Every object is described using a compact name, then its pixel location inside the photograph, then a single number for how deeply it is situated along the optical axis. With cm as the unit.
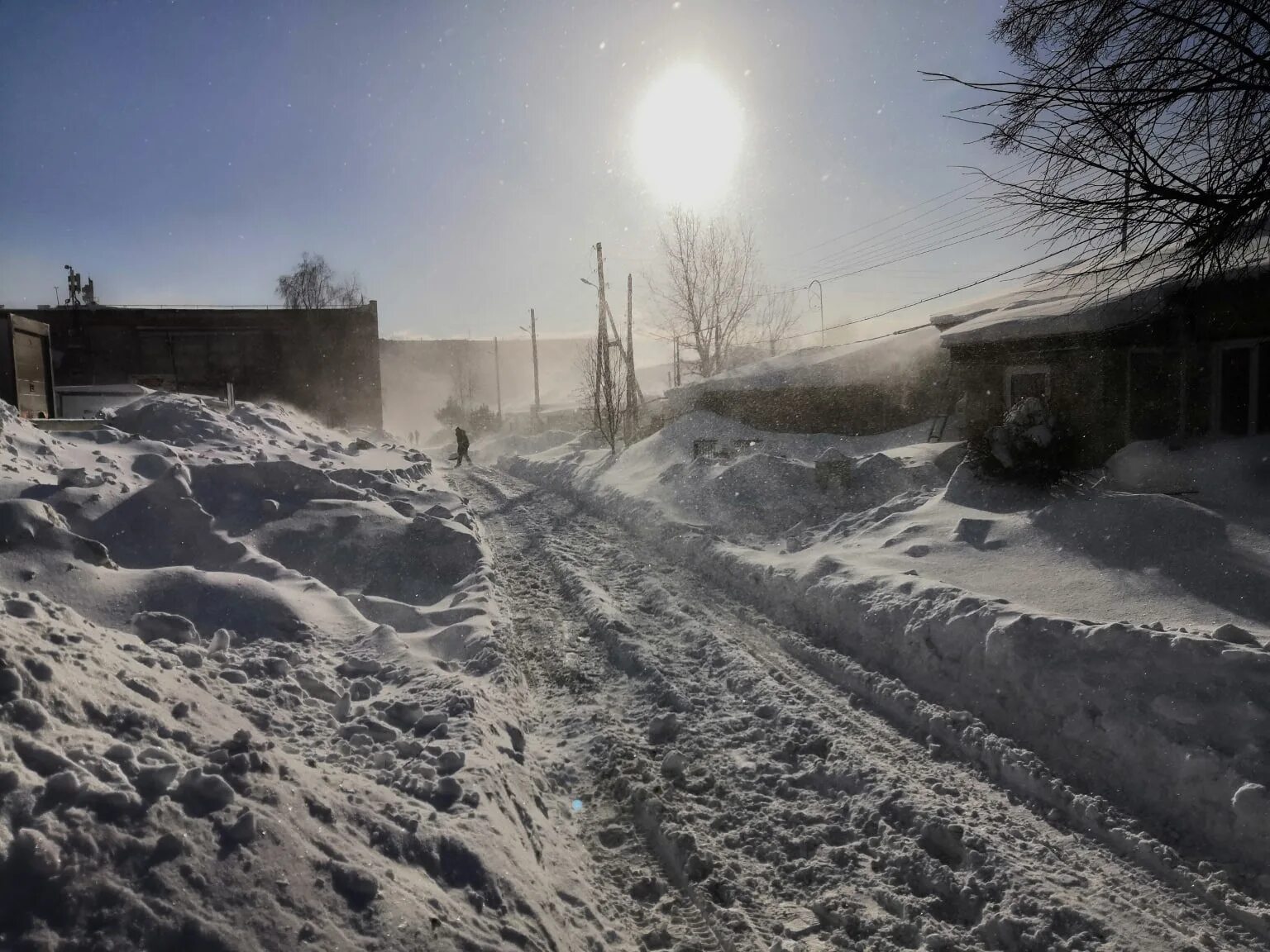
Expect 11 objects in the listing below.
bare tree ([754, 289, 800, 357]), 4291
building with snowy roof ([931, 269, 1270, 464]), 1103
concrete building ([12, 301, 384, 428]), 3672
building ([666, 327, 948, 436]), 2061
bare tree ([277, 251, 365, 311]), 5684
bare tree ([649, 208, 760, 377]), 3947
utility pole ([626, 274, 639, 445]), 2781
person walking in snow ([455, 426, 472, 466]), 2573
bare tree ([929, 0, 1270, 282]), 517
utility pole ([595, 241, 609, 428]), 2442
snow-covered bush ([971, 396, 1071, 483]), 980
